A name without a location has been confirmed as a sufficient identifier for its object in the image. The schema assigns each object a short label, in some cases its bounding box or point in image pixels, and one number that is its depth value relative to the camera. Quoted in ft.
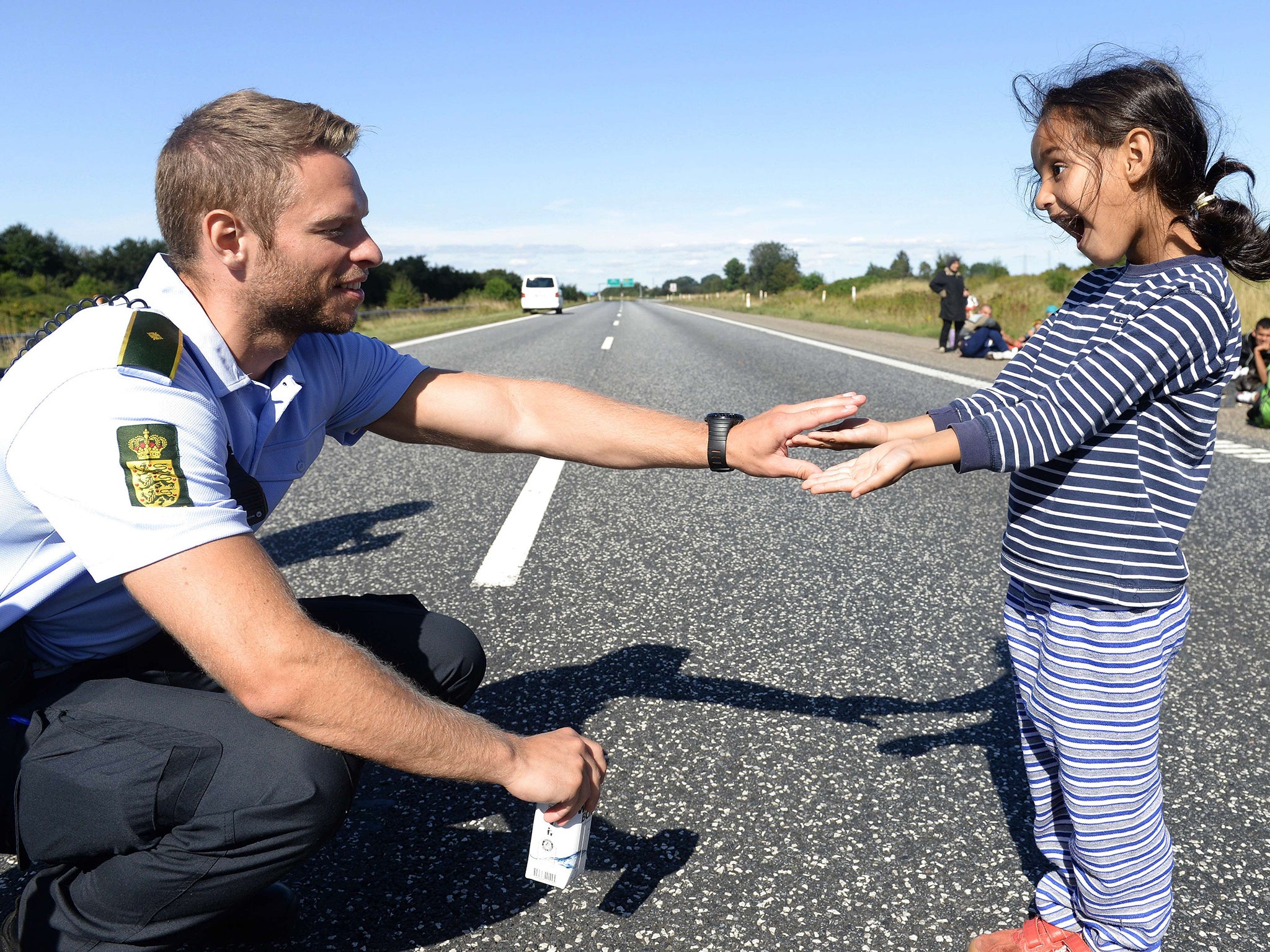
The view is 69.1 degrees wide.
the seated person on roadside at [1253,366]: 31.40
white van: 146.51
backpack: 27.37
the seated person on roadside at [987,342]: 50.80
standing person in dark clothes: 57.16
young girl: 5.47
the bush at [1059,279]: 130.93
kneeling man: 5.03
